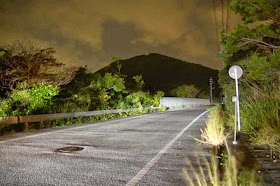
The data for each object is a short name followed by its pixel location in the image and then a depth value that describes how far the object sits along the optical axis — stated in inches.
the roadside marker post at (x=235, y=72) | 376.8
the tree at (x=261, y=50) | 356.5
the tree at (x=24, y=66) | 647.8
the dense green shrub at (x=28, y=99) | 581.9
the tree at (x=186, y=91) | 3029.3
